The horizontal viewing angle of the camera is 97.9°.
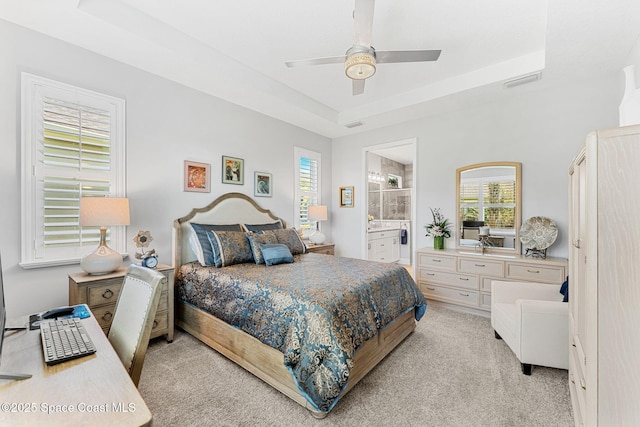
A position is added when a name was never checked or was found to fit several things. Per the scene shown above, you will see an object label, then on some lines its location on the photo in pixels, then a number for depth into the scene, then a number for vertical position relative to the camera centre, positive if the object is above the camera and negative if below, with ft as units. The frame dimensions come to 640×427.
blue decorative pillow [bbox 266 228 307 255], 11.44 -1.15
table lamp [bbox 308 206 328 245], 15.17 -0.25
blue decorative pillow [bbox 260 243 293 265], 9.74 -1.49
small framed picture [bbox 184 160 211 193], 10.98 +1.42
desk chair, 3.74 -1.55
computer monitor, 2.87 -1.49
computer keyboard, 3.32 -1.72
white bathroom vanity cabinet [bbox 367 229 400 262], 18.19 -2.33
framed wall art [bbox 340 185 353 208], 16.93 +0.97
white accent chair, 6.88 -3.05
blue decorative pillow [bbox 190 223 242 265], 9.64 -1.15
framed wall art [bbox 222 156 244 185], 12.25 +1.88
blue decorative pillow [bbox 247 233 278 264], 9.94 -1.11
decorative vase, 4.68 +1.94
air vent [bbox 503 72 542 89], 9.71 +4.79
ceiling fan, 6.24 +4.03
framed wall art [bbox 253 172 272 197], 13.52 +1.37
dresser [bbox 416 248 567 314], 10.11 -2.35
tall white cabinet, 3.46 -0.79
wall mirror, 11.75 +0.33
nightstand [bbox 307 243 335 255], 14.35 -1.90
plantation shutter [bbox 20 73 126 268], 7.65 +1.41
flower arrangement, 13.04 -0.61
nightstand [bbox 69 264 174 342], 7.34 -2.20
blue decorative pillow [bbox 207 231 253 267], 9.52 -1.27
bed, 5.70 -2.58
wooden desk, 2.31 -1.75
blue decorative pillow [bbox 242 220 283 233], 12.11 -0.66
